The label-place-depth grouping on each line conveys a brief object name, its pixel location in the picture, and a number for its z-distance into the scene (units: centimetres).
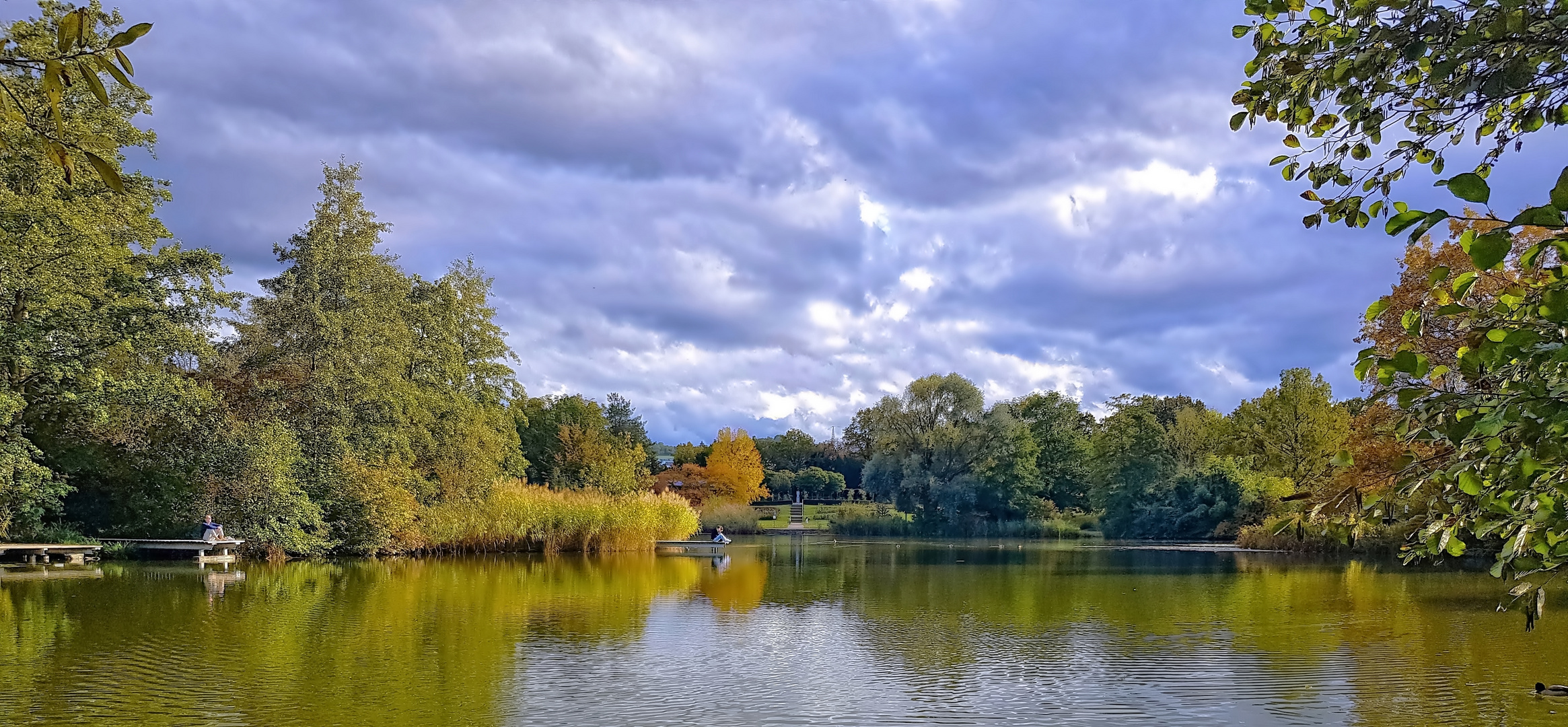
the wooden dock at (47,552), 2050
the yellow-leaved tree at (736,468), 6419
